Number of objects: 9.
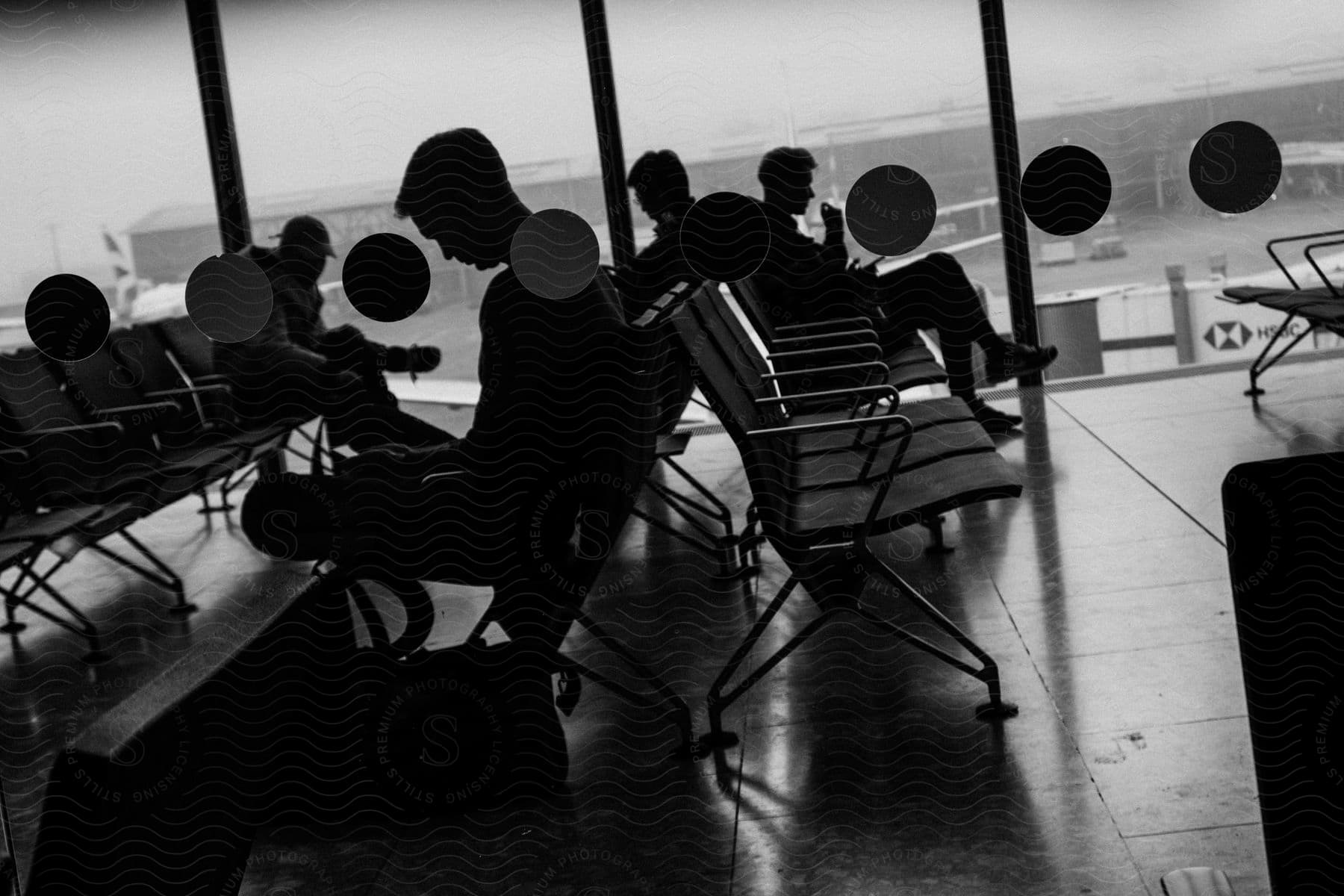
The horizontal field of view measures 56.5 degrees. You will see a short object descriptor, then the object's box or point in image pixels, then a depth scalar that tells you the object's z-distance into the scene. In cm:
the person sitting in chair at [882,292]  383
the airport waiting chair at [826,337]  340
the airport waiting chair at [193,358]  420
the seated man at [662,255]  309
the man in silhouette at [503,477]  216
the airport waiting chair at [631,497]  215
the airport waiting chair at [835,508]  222
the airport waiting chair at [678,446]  225
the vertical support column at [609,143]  395
